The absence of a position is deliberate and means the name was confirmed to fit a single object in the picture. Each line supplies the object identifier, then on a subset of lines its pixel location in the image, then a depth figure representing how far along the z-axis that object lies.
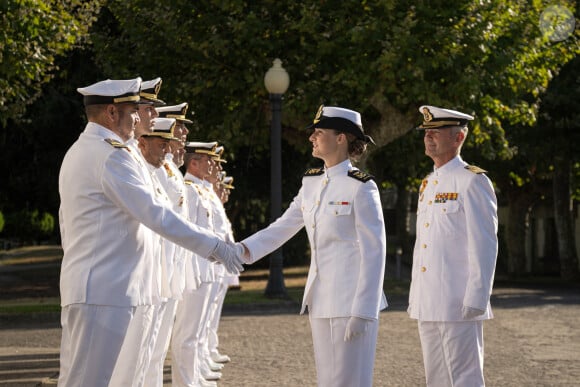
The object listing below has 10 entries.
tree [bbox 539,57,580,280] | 31.86
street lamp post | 21.22
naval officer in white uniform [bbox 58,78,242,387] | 6.26
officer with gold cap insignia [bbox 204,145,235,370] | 12.19
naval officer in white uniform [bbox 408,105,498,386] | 7.46
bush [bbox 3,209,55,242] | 56.34
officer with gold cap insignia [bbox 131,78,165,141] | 8.35
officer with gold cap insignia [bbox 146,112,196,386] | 9.18
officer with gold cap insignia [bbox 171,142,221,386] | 10.30
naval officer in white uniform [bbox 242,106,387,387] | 7.08
